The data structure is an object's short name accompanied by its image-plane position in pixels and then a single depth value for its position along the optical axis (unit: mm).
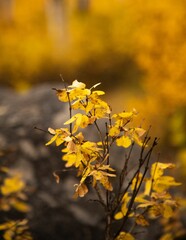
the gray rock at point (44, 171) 4266
